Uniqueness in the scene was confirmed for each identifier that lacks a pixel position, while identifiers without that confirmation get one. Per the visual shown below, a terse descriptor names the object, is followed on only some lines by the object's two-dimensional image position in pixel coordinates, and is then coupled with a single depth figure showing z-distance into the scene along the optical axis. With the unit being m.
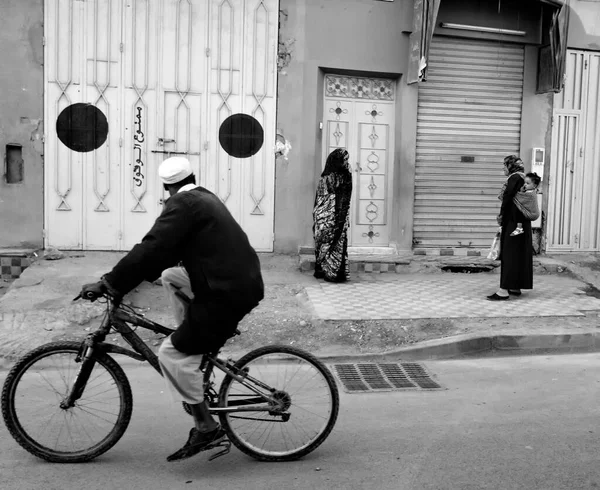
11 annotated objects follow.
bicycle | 3.78
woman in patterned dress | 8.71
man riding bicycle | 3.62
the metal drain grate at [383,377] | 5.60
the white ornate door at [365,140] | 10.09
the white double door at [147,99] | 9.17
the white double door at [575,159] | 10.77
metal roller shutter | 10.37
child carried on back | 7.86
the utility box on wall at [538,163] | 10.60
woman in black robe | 7.93
